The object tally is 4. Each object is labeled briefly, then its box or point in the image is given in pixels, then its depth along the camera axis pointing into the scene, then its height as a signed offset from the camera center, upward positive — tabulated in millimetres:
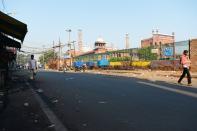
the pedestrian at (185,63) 7580 -27
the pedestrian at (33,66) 10071 -108
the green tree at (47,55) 67530 +3902
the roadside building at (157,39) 37607 +5804
